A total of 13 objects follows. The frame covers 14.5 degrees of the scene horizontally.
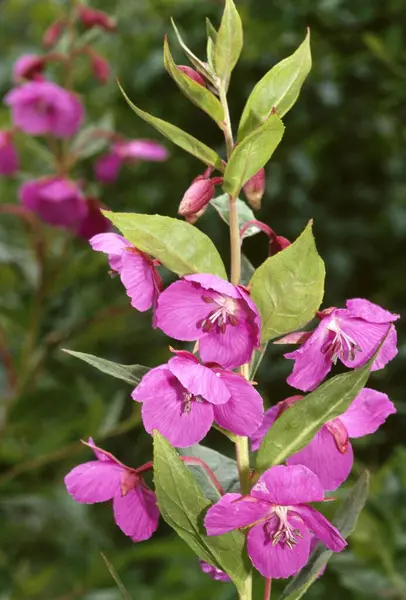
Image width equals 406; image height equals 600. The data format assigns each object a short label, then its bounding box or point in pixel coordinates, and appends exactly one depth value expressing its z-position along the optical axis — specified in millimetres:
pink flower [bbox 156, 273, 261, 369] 473
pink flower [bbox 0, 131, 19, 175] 1580
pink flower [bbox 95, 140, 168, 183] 1099
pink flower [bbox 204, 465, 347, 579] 457
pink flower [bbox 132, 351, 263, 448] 464
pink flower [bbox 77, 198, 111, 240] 1015
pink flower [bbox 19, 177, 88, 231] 989
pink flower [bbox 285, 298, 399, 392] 477
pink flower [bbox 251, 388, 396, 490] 488
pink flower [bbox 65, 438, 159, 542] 489
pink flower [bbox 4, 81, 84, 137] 1053
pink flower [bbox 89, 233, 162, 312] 480
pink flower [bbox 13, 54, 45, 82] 1054
